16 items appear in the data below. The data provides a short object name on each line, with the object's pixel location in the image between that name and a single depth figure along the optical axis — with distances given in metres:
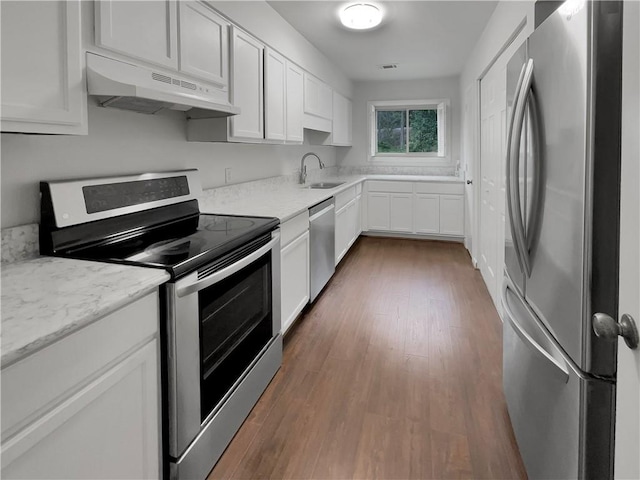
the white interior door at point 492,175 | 2.98
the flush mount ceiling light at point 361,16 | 3.17
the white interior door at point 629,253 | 0.71
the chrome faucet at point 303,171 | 4.47
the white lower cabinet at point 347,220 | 4.17
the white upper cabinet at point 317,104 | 3.94
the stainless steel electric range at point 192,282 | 1.33
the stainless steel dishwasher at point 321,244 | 3.06
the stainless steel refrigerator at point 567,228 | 0.97
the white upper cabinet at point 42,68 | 1.08
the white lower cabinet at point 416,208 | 5.52
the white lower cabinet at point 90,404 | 0.82
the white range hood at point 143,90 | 1.37
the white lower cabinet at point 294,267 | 2.46
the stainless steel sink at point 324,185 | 4.50
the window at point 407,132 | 6.23
